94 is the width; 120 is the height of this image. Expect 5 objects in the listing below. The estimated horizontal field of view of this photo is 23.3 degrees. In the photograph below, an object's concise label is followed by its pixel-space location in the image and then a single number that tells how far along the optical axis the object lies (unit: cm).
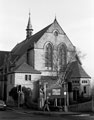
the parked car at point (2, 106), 3241
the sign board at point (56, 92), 3141
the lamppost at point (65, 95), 2878
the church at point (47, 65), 4756
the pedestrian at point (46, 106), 2903
